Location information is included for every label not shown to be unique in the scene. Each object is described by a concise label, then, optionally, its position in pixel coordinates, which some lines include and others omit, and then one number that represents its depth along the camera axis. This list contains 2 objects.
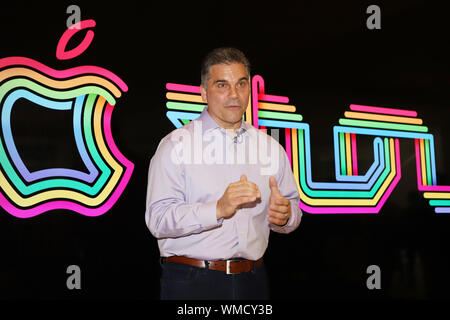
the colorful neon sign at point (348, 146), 3.07
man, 1.91
